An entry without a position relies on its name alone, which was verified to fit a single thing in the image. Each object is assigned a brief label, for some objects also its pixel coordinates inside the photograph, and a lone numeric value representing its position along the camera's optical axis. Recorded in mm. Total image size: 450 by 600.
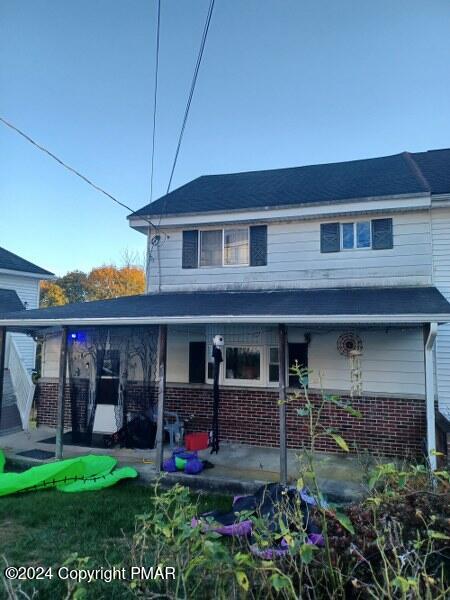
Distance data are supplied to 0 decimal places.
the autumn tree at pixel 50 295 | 29875
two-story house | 7793
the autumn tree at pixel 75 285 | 32375
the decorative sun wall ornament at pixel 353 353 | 8203
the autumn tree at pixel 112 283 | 33594
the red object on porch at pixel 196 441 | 8188
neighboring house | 10148
